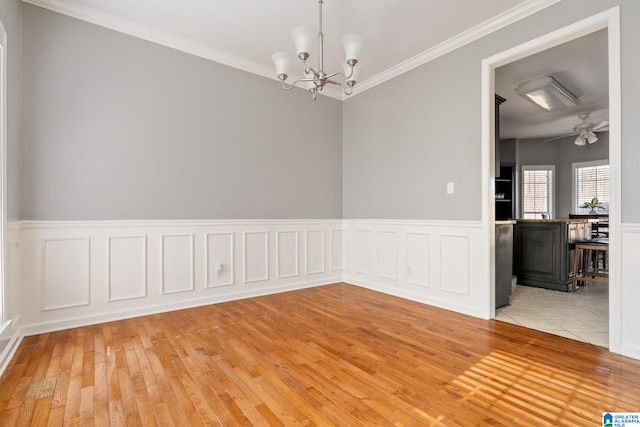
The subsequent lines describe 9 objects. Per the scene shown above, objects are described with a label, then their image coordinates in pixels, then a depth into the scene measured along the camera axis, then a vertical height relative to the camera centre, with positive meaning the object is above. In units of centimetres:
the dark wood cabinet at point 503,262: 343 -53
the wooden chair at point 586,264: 415 -71
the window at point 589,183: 719 +70
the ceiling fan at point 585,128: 569 +156
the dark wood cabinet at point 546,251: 423 -51
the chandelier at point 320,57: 234 +122
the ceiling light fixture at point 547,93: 416 +168
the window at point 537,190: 780 +58
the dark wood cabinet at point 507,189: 685 +57
